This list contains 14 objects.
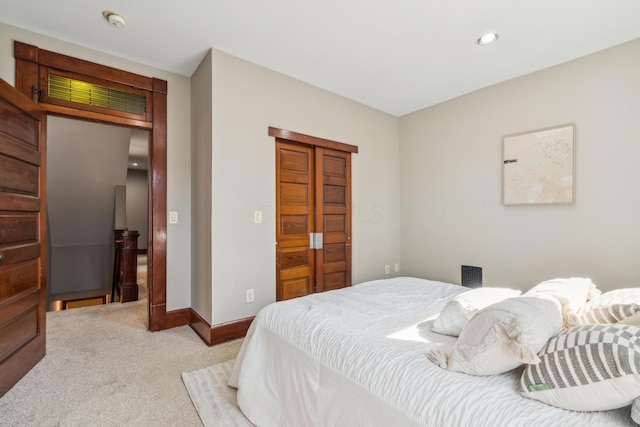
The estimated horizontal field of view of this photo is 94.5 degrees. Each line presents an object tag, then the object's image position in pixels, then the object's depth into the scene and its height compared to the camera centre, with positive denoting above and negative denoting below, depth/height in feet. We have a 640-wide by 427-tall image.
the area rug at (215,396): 5.43 -3.74
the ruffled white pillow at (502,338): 3.02 -1.31
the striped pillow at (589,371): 2.43 -1.38
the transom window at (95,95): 8.23 +3.59
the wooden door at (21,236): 6.29 -0.46
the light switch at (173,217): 9.93 -0.04
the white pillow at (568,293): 3.96 -1.17
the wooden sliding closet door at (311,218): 10.44 -0.09
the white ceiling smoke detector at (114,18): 7.10 +4.83
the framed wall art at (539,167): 9.14 +1.58
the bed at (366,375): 2.84 -1.86
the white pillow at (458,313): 4.19 -1.40
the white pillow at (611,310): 3.43 -1.16
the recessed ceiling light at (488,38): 7.95 +4.84
